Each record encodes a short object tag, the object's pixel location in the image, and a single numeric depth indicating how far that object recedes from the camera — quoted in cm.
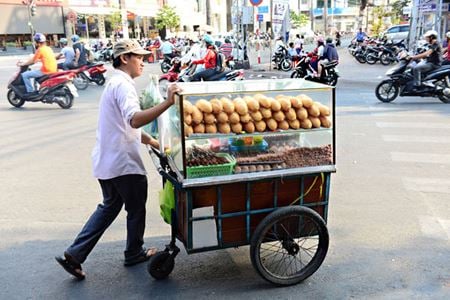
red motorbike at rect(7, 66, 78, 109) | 1038
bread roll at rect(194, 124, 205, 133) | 287
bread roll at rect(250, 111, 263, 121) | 298
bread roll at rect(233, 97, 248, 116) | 296
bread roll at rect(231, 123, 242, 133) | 296
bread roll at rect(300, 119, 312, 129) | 308
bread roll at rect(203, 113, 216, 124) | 290
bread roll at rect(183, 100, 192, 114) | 280
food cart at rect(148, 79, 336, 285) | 285
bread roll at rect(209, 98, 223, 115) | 294
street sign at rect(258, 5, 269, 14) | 2581
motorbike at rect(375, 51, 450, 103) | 991
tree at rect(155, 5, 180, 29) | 4545
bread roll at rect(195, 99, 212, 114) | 288
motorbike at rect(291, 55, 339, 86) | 1294
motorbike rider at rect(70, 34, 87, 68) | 1348
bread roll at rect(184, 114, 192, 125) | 280
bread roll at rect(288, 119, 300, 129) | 306
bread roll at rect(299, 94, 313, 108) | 310
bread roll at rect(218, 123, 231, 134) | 295
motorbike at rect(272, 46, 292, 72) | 1859
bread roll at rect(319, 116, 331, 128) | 313
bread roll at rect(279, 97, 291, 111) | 305
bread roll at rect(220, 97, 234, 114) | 295
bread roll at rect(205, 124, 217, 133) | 291
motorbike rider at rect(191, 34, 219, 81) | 1205
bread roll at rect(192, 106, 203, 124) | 284
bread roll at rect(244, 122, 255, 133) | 298
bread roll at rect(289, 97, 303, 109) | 308
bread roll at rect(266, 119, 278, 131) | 301
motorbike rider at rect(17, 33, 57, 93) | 1014
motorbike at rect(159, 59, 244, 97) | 1171
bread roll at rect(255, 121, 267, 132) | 299
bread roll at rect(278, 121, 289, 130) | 304
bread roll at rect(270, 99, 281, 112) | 302
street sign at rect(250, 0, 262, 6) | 1599
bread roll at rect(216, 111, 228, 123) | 293
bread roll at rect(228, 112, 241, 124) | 295
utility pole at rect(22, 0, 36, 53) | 3531
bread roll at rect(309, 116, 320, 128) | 310
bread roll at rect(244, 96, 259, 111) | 299
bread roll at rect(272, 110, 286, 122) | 302
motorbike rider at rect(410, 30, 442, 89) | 982
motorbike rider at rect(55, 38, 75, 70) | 1360
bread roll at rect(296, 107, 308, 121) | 307
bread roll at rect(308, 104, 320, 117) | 309
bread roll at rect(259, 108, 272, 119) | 300
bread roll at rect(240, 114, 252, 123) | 296
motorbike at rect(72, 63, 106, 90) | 1347
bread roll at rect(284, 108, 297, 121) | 305
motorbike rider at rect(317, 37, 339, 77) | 1287
